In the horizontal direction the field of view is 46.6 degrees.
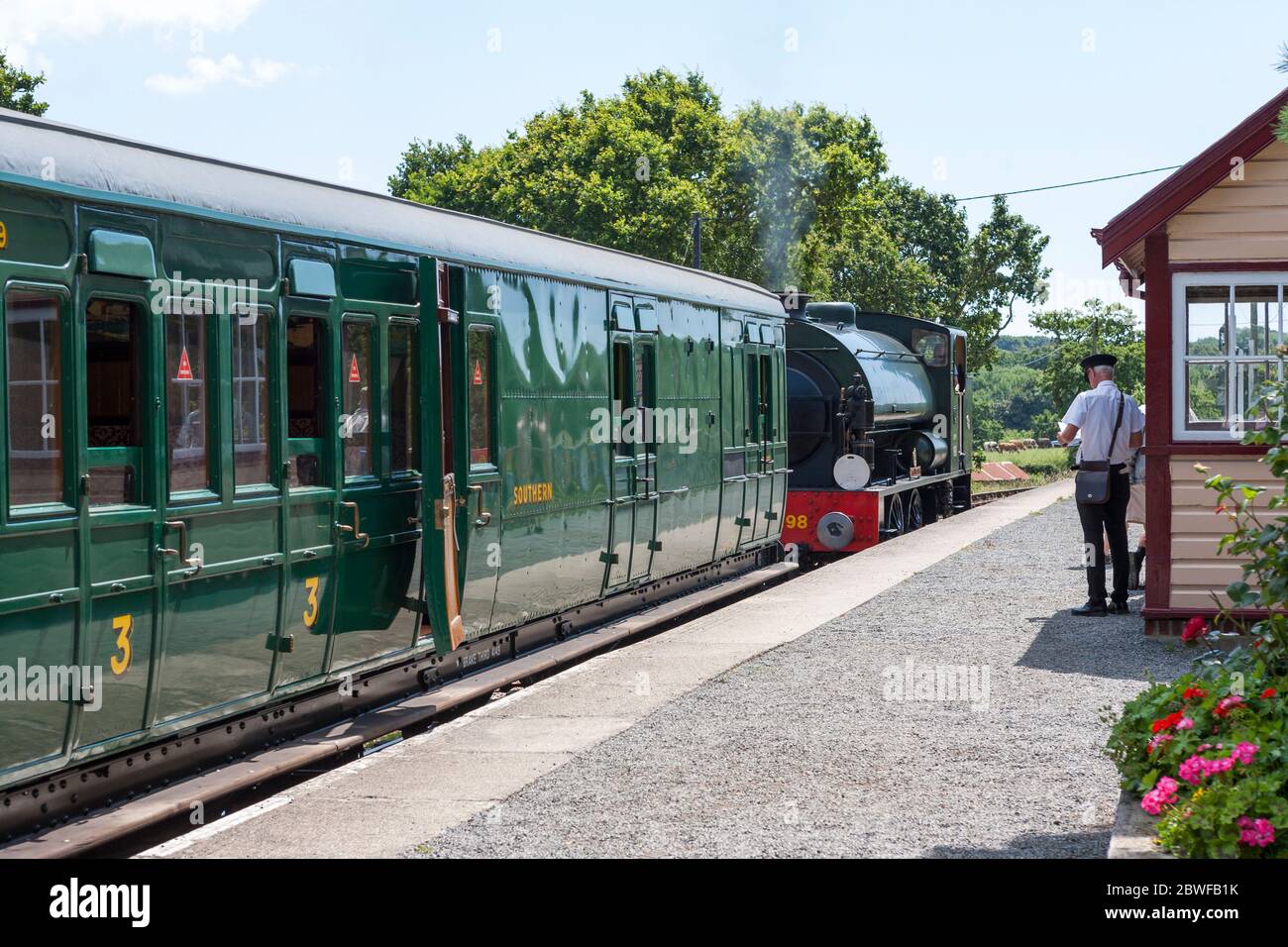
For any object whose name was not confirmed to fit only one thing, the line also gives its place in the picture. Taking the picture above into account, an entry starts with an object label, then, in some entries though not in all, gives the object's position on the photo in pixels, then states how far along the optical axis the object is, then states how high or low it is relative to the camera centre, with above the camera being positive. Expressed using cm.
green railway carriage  593 -6
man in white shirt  1245 -20
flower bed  477 -116
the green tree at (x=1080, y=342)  7350 +372
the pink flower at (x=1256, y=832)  467 -131
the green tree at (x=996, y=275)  6425 +617
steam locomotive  2009 -17
